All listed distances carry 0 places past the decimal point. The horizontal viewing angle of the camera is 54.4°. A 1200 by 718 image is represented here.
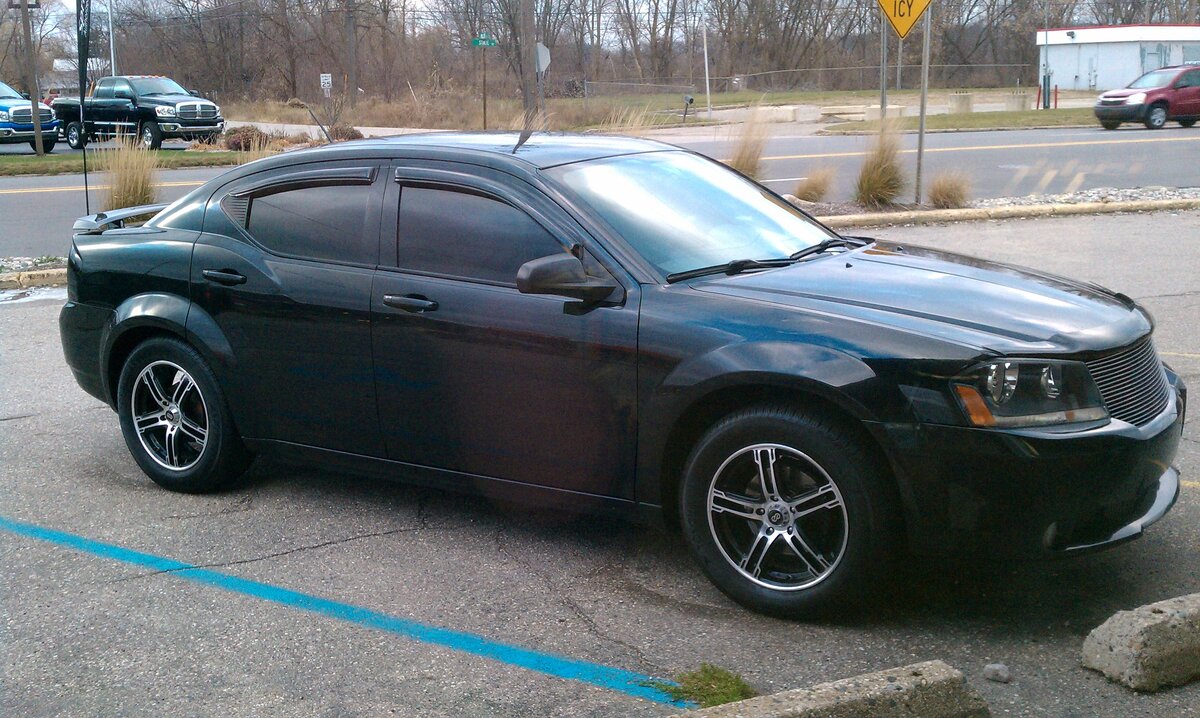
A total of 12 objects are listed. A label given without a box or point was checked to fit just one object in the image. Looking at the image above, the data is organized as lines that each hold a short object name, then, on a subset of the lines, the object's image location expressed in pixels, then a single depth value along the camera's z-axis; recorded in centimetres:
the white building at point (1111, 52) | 5825
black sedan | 364
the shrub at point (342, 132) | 2611
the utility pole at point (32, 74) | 2485
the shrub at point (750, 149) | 1584
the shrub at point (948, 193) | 1516
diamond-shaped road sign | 1304
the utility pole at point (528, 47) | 2395
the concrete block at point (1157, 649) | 334
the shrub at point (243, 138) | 2552
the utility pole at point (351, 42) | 5015
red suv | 3094
